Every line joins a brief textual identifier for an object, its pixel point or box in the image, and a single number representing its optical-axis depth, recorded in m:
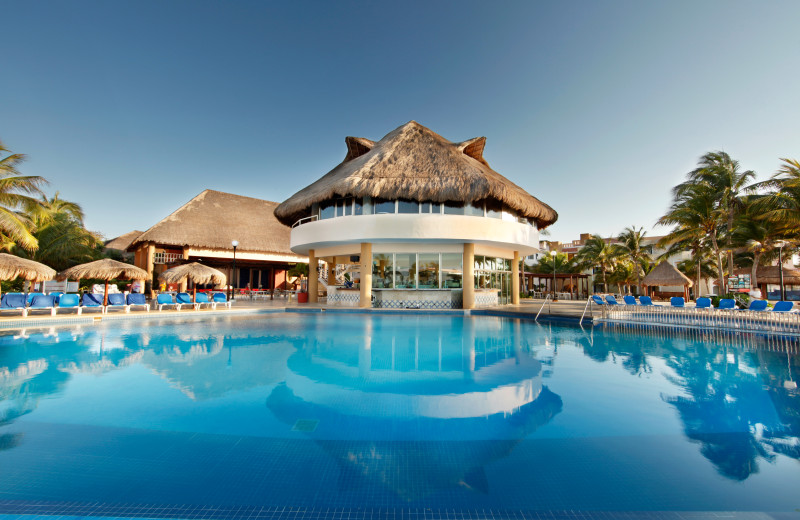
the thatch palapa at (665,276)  24.61
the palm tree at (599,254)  31.94
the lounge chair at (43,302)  12.06
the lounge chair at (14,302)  11.62
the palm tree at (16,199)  14.38
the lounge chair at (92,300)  13.70
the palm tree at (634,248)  31.10
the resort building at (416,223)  15.84
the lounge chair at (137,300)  14.46
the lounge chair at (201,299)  16.09
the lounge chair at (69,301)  12.20
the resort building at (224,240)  23.94
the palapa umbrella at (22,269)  12.11
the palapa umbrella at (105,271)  14.74
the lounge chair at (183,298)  15.84
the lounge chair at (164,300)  15.18
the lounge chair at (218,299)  16.53
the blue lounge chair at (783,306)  9.85
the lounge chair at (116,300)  14.00
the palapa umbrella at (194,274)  17.34
